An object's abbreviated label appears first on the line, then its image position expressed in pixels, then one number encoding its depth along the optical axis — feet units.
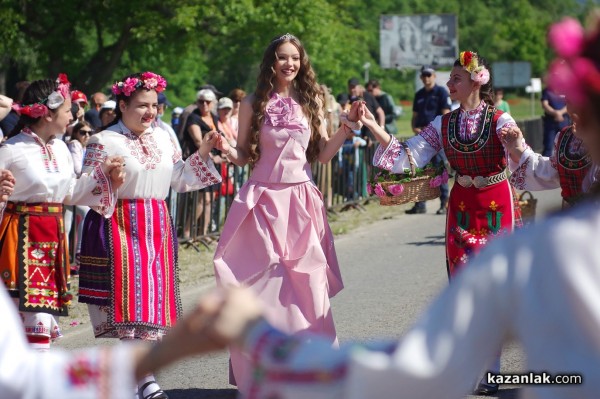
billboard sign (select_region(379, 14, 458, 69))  112.47
